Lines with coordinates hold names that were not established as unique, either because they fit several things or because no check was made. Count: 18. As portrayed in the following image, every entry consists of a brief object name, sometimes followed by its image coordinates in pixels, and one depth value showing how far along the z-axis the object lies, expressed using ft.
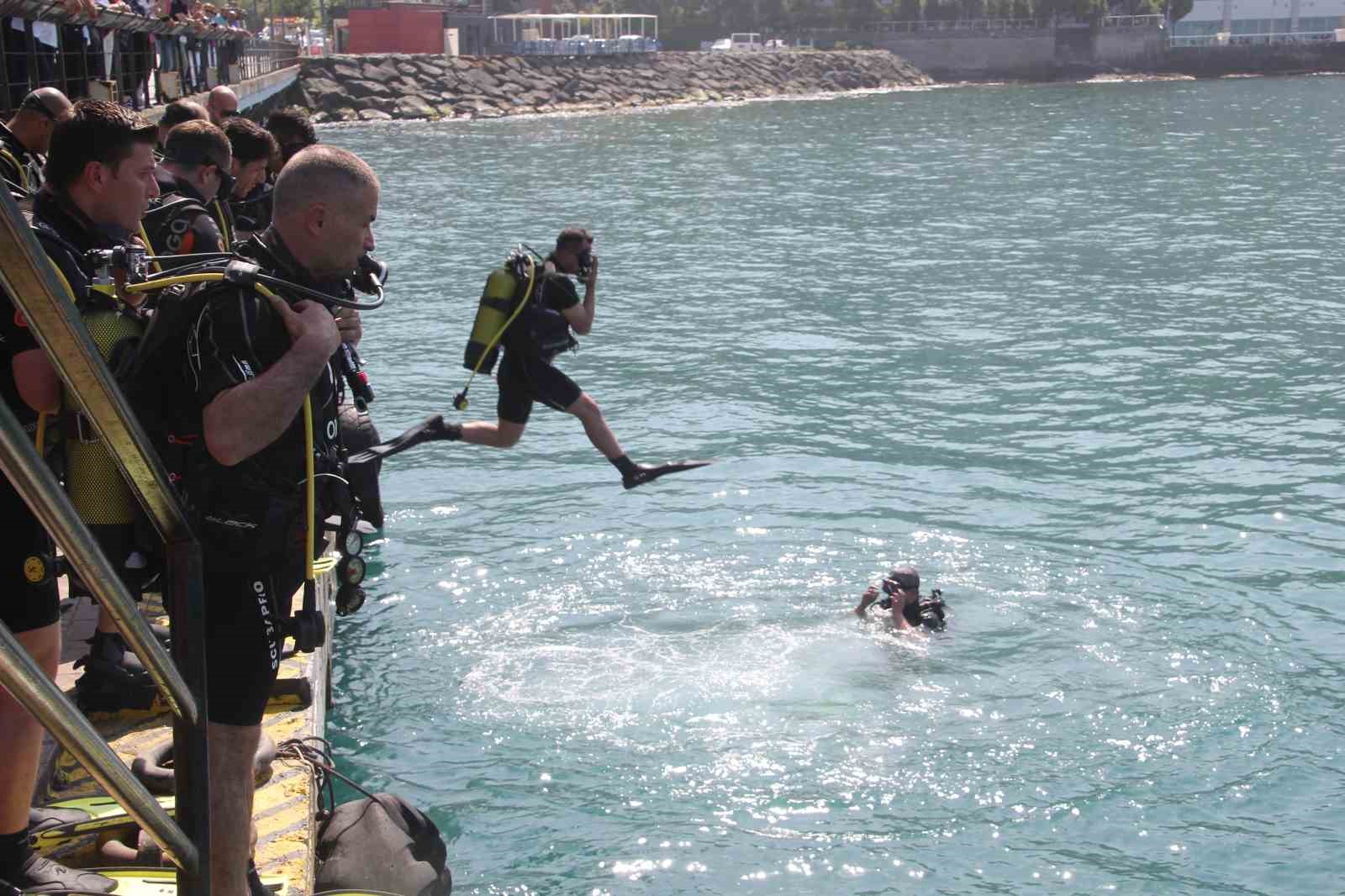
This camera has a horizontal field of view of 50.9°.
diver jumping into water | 28.27
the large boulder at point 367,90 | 213.25
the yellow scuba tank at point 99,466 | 12.89
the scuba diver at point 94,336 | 12.72
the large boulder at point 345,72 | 217.36
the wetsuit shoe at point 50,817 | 15.17
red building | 265.75
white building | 412.57
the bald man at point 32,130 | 20.35
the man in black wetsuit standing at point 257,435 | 10.96
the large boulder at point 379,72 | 221.66
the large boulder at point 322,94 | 204.54
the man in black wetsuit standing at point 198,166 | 23.43
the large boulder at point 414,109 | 210.18
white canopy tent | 297.29
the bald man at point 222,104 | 36.52
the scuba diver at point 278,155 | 28.66
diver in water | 30.96
